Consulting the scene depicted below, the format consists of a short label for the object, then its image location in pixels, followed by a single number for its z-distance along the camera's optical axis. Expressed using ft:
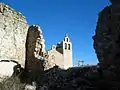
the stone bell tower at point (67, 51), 83.34
